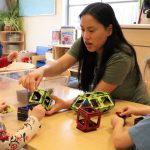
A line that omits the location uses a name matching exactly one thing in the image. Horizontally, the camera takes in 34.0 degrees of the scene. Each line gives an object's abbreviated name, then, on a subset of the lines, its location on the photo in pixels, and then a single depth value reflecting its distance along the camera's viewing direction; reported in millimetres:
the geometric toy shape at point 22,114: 928
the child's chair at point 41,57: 3727
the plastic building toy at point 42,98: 1018
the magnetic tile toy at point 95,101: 991
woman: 1196
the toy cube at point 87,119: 855
